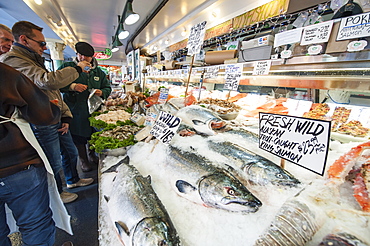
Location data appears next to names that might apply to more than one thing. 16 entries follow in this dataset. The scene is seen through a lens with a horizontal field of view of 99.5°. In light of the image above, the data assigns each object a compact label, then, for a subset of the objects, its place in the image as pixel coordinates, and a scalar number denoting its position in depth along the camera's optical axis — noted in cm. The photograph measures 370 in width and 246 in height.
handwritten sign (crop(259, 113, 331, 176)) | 91
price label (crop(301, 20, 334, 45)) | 152
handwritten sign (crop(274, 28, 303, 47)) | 174
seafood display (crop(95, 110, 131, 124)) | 289
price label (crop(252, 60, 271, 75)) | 216
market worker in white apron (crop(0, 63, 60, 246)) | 110
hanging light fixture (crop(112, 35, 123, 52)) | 808
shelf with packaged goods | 147
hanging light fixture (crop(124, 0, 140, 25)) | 469
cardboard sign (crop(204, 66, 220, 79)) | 308
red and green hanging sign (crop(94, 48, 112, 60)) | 1769
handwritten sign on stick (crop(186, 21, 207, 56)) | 290
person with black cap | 299
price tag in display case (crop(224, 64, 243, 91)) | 257
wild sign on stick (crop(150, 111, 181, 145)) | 164
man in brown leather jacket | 187
